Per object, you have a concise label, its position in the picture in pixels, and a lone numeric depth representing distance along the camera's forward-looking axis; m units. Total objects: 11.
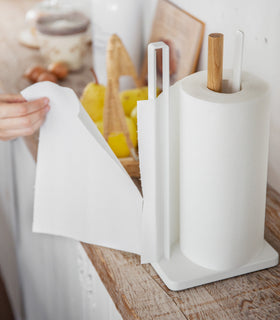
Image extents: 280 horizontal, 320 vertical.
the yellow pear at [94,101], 1.22
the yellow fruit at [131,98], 1.25
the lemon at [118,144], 1.13
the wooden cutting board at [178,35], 1.25
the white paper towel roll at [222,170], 0.85
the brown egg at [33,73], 1.48
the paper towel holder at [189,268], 0.93
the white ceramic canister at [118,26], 1.41
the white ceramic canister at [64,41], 1.55
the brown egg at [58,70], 1.51
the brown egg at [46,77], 1.45
